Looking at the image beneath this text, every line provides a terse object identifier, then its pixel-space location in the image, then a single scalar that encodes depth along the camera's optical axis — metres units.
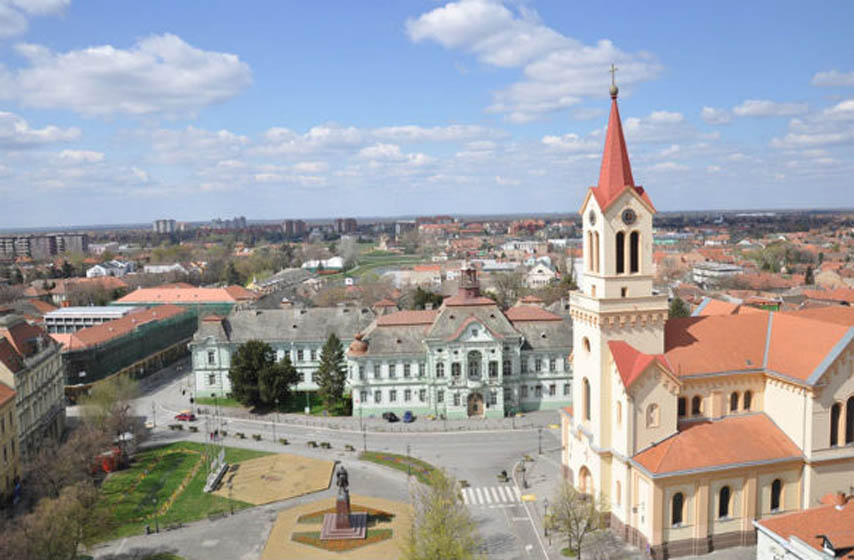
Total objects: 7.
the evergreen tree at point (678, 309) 100.19
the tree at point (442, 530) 35.81
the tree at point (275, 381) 75.25
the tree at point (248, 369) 76.06
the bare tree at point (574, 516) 41.56
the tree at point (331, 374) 75.31
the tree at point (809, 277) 158.88
